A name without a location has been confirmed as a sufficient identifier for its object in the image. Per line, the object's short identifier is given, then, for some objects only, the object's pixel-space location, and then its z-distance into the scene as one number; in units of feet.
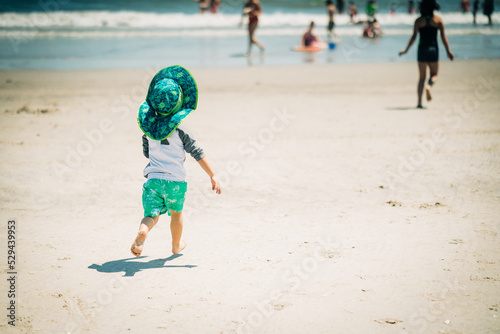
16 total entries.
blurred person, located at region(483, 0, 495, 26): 90.53
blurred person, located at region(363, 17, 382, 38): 71.61
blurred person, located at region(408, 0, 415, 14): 120.30
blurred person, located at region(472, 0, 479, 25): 98.66
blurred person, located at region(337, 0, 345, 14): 120.52
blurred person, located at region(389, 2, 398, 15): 128.40
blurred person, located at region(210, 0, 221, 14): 117.11
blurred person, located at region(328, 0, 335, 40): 75.10
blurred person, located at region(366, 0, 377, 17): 94.89
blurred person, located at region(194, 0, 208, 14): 119.03
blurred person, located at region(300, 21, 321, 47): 60.08
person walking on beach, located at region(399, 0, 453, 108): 29.66
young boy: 12.65
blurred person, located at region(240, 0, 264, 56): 56.70
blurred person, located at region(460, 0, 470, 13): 120.47
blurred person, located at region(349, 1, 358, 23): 97.70
